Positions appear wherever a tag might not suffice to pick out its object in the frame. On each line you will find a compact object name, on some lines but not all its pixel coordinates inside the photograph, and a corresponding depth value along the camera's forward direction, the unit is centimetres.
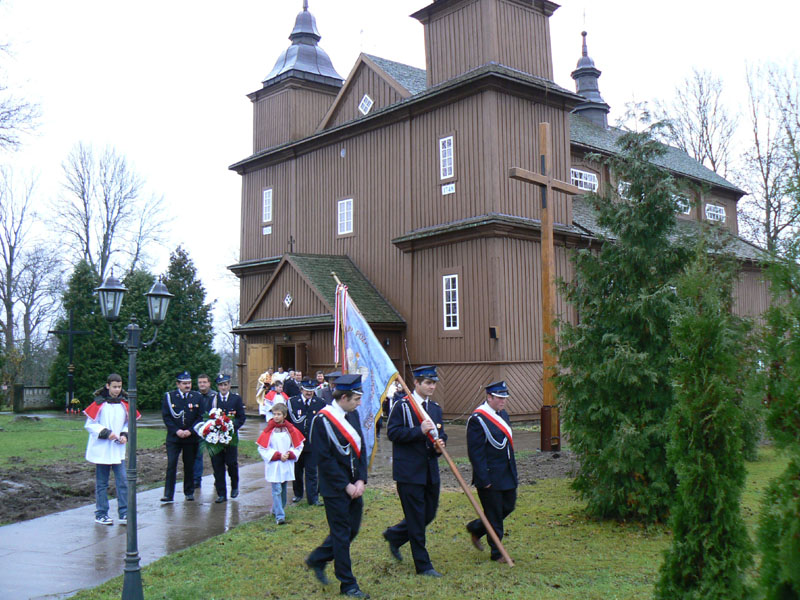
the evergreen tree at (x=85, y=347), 3291
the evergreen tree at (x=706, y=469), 473
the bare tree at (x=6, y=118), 1845
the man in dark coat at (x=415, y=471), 721
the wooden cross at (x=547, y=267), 1480
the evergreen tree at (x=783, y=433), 347
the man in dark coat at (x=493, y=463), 762
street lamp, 626
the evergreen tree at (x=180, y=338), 3269
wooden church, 2206
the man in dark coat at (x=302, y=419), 1135
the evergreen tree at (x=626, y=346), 867
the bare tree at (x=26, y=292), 4506
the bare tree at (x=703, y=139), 3809
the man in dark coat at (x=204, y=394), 1161
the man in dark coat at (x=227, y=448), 1135
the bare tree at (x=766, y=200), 3078
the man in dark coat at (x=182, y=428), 1133
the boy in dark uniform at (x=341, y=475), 664
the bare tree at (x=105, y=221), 4541
